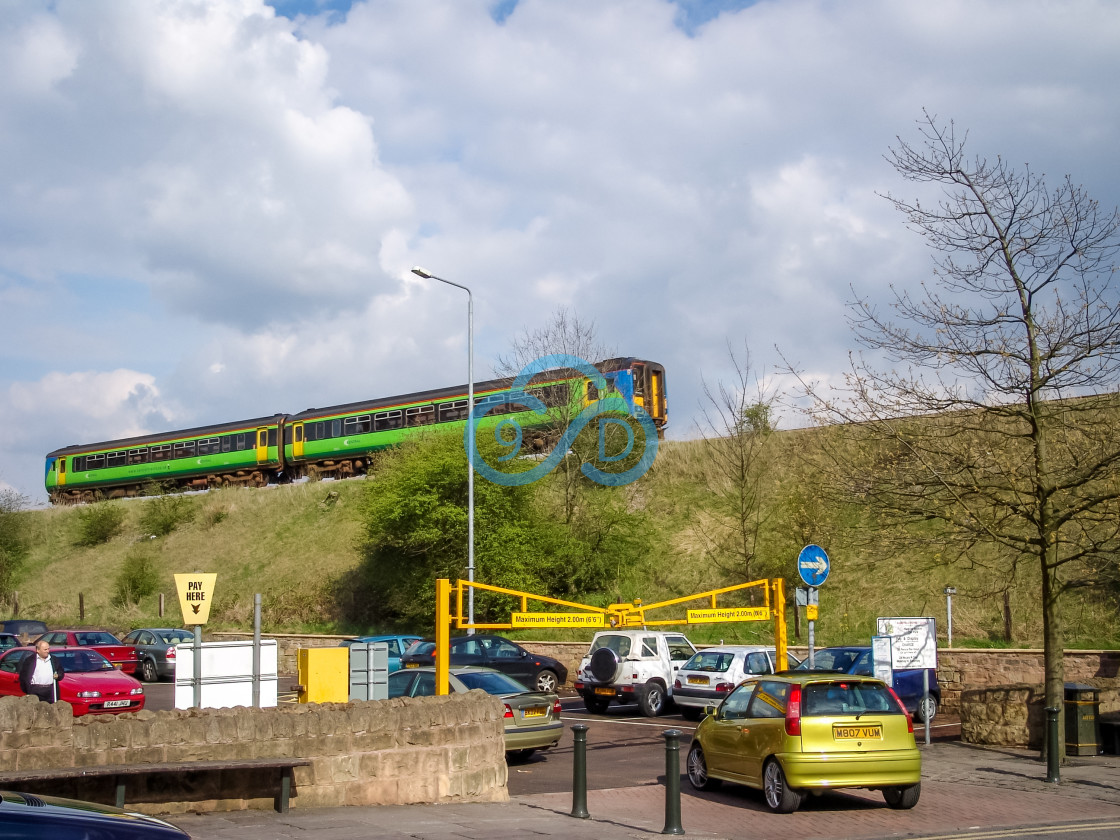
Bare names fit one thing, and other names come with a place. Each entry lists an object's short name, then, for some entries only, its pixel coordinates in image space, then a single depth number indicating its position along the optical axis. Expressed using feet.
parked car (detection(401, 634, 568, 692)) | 72.49
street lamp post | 80.79
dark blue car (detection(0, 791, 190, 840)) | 13.05
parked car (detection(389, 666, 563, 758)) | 45.39
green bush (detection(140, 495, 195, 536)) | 168.76
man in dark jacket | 48.03
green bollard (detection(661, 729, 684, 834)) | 29.91
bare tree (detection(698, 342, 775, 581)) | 99.96
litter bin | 48.75
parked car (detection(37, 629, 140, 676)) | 87.04
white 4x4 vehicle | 65.72
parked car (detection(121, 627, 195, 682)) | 92.23
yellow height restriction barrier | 39.52
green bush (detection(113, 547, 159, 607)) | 146.10
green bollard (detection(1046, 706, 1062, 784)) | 39.91
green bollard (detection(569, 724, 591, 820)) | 32.01
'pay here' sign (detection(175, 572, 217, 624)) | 38.78
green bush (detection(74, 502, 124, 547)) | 175.94
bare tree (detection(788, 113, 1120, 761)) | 46.80
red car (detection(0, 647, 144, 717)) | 60.75
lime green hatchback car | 34.04
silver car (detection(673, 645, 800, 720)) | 60.85
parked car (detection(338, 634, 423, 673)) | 80.89
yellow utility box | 43.09
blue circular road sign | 44.35
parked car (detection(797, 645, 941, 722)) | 59.14
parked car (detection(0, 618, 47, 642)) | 111.14
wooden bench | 26.11
